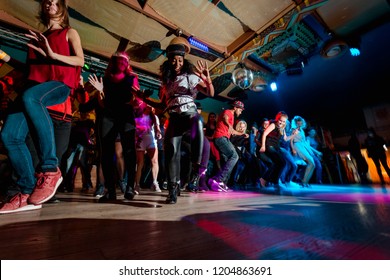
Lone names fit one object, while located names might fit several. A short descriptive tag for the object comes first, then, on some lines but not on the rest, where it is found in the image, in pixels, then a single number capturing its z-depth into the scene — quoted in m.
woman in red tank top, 1.33
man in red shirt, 3.42
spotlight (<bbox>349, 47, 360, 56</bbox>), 6.68
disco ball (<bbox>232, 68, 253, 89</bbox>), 6.67
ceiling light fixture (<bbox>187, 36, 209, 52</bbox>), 5.42
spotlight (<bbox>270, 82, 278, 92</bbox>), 8.84
